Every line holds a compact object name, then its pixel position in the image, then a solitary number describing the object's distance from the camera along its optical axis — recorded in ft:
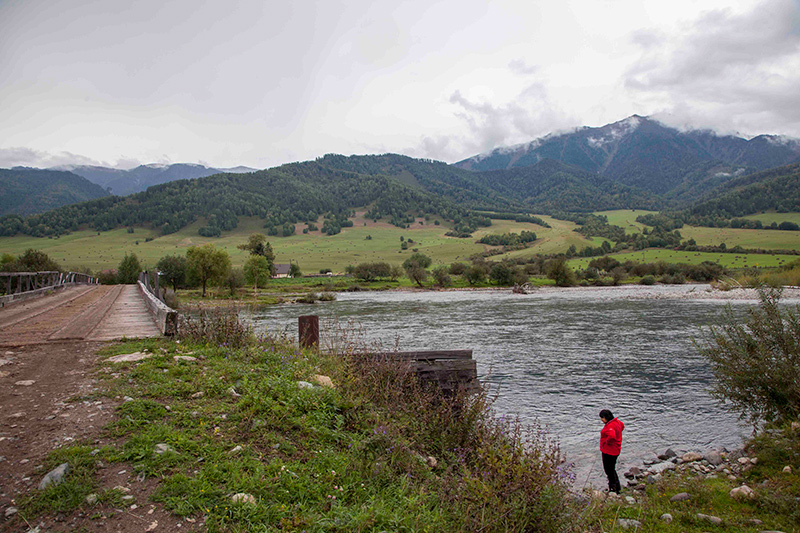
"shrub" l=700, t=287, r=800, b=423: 32.94
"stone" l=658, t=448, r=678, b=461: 36.60
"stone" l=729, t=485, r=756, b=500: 24.43
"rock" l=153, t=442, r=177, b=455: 15.12
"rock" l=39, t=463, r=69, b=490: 12.80
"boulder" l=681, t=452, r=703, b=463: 35.12
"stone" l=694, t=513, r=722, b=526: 21.86
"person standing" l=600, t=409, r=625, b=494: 30.66
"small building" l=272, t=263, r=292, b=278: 410.88
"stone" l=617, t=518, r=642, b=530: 21.31
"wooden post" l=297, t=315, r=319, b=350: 34.76
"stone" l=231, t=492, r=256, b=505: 13.21
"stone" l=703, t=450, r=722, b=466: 33.57
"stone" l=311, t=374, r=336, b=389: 24.70
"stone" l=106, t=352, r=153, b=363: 26.11
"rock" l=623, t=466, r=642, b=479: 33.13
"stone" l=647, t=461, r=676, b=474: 33.75
